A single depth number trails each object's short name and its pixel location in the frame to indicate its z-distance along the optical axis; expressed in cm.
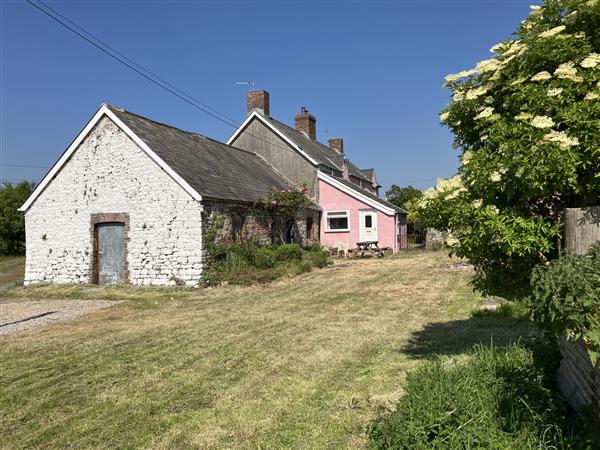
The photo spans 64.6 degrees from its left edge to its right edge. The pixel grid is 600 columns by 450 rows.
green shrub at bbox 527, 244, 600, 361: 272
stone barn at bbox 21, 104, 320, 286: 1546
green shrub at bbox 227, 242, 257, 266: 1653
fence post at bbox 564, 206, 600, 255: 349
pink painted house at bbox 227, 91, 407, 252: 2711
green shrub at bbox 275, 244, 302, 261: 1834
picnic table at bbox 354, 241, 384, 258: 2530
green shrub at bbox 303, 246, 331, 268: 2019
